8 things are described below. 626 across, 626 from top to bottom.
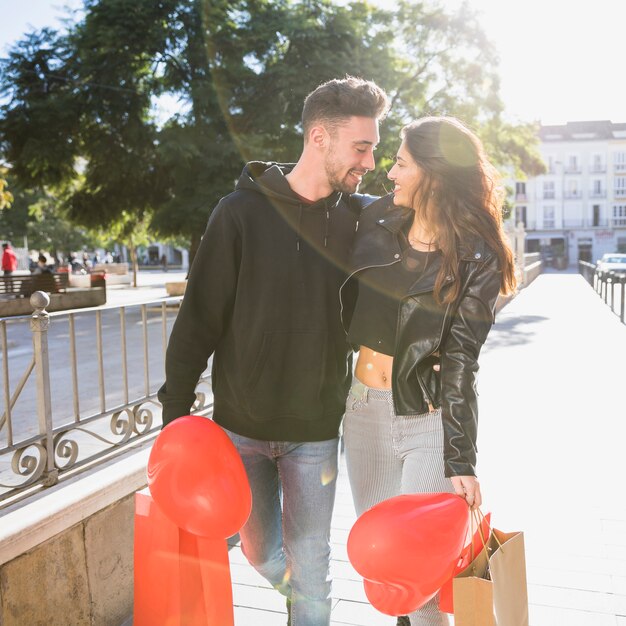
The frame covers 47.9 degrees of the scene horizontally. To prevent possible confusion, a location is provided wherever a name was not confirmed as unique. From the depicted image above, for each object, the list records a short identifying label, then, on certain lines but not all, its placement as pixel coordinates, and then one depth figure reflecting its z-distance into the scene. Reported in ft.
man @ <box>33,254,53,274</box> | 85.40
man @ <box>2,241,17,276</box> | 80.74
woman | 6.98
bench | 61.77
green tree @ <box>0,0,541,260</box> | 53.62
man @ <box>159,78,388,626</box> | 7.72
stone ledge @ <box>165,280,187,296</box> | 68.23
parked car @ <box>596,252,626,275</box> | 113.39
